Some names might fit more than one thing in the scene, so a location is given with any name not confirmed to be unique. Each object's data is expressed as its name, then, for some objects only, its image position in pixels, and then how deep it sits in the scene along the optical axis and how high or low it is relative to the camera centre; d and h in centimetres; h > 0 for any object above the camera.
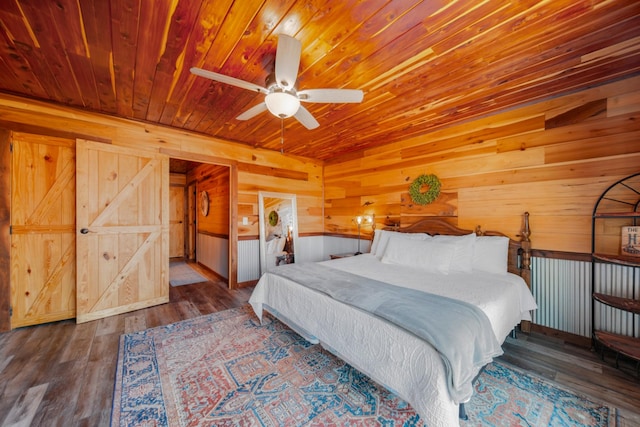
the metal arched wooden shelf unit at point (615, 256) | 219 -41
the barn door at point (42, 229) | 281 -20
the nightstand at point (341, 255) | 446 -80
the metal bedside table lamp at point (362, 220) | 457 -16
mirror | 470 -33
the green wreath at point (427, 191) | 364 +34
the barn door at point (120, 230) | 305 -24
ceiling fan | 169 +99
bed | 137 -72
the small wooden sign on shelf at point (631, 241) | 220 -27
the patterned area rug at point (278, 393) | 162 -136
